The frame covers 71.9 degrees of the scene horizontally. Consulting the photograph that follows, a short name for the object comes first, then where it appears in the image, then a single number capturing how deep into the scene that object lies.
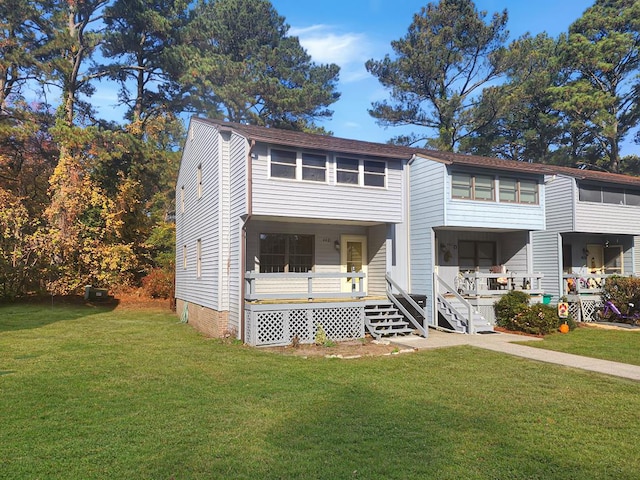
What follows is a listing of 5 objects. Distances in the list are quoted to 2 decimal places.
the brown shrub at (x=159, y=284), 23.58
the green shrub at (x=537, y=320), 13.28
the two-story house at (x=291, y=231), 11.49
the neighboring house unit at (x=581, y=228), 17.11
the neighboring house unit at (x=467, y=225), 14.23
